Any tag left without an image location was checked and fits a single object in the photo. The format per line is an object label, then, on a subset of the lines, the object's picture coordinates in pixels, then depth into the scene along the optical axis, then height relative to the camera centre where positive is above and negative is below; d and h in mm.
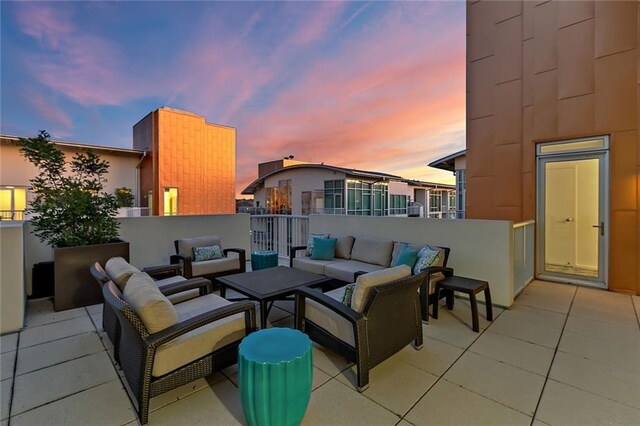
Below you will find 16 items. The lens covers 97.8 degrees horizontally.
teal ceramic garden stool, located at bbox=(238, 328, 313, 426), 1602 -1013
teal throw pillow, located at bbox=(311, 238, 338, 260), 5117 -718
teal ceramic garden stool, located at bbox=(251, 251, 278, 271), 5418 -967
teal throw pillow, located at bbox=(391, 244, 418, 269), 3943 -678
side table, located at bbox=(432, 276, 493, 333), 3216 -949
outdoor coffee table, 3092 -920
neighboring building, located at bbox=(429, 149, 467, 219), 8906 +1226
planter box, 3826 -897
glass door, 5309 -153
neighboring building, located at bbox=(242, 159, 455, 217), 13945 +1044
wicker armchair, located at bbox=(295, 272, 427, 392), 2189 -993
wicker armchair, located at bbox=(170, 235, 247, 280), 4518 -881
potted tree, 3889 -171
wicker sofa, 3743 -866
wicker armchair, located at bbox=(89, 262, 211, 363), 2439 -853
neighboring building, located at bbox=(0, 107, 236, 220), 12422 +2239
